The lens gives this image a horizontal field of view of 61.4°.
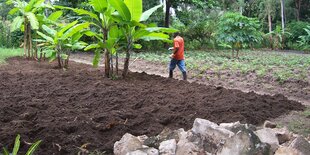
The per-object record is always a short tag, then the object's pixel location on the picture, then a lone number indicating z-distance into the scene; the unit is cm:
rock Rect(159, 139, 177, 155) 226
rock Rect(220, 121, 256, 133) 237
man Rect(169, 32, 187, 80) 653
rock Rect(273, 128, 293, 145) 249
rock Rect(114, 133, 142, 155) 237
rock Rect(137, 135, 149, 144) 254
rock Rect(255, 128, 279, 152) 223
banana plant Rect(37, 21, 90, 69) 658
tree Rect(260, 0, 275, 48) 1968
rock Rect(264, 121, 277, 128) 308
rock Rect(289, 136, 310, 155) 211
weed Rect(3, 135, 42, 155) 194
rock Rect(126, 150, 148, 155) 223
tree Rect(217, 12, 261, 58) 1128
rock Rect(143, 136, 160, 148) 238
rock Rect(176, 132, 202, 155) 224
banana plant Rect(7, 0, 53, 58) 799
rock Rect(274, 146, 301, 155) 208
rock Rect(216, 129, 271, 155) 213
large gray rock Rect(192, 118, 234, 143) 233
